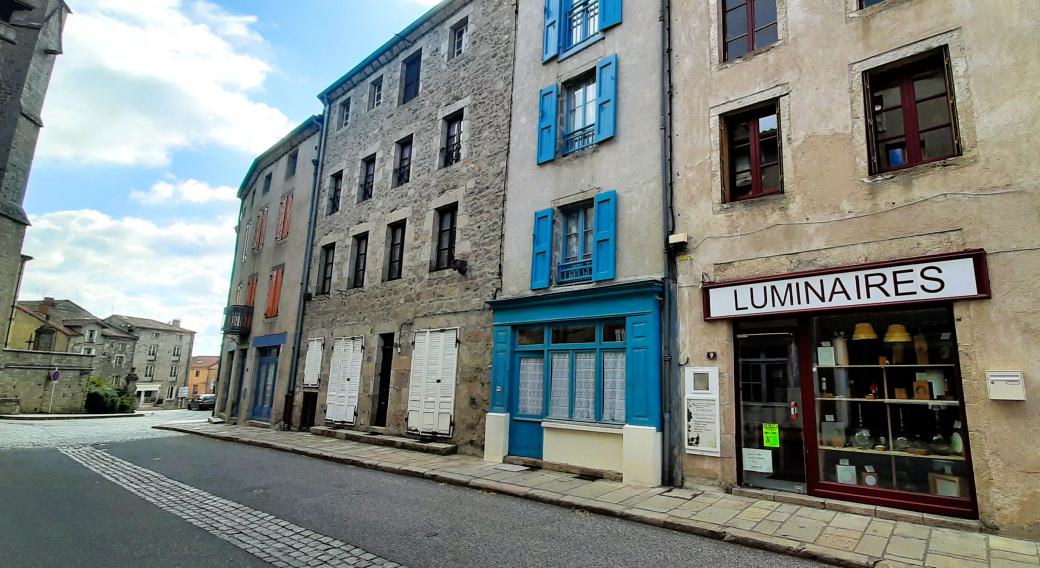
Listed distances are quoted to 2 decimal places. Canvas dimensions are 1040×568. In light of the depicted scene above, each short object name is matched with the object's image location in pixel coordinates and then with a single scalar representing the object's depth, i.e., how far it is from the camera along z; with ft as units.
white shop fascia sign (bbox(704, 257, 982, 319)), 18.01
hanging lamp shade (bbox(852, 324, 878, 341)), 19.98
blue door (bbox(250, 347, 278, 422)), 54.70
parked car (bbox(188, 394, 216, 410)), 134.31
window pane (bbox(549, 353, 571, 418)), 28.48
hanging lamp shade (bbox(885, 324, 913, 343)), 19.25
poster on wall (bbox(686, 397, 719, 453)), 22.58
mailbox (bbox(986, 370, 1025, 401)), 16.52
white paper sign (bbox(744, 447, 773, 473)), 21.58
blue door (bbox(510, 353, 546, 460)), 29.55
